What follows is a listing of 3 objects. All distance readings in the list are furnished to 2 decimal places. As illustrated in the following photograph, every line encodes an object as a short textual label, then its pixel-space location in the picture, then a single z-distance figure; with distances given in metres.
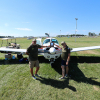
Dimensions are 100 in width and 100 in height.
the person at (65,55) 3.51
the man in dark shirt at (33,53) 3.46
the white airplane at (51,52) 4.03
